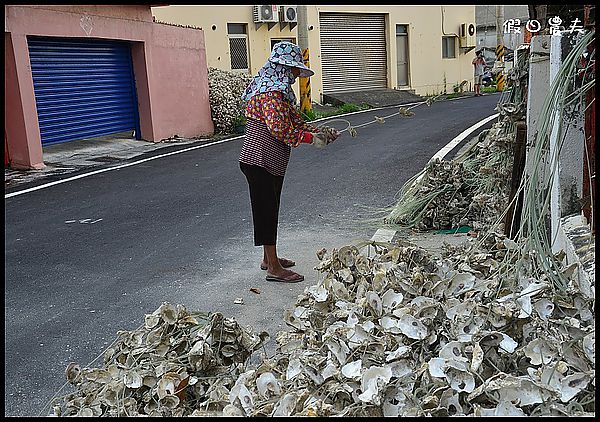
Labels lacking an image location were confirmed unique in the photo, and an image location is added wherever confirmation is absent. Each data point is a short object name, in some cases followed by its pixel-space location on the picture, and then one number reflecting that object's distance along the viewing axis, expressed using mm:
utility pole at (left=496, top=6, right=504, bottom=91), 28711
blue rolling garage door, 12625
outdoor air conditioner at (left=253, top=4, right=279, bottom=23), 20625
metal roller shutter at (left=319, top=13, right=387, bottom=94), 24359
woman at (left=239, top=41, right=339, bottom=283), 4703
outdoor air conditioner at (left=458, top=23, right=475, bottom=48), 30078
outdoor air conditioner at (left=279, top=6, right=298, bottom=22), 21094
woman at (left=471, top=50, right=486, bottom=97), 27606
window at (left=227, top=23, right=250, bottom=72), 20500
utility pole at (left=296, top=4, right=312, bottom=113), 17688
